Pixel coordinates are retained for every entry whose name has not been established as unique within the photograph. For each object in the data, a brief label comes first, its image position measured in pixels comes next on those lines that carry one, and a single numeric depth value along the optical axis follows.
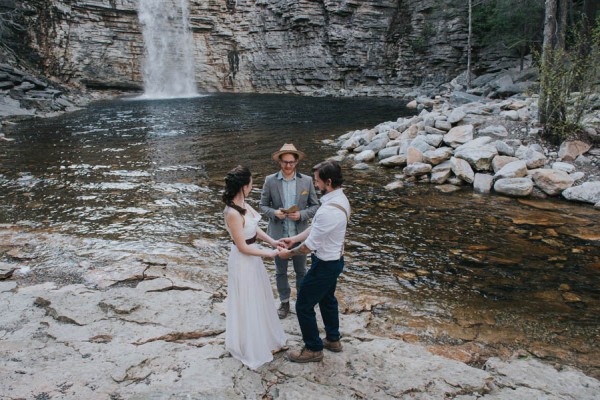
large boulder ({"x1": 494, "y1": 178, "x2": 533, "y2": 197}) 9.51
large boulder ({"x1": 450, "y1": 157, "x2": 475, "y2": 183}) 10.52
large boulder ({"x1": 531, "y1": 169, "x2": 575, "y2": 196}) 9.45
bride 3.85
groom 3.72
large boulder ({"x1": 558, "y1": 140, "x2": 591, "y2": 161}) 10.80
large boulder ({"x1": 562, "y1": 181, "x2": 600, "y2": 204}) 8.91
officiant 4.84
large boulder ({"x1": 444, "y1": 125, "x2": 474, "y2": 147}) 12.31
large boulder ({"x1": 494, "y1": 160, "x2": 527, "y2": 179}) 10.03
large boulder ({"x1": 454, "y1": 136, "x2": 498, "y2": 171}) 10.91
